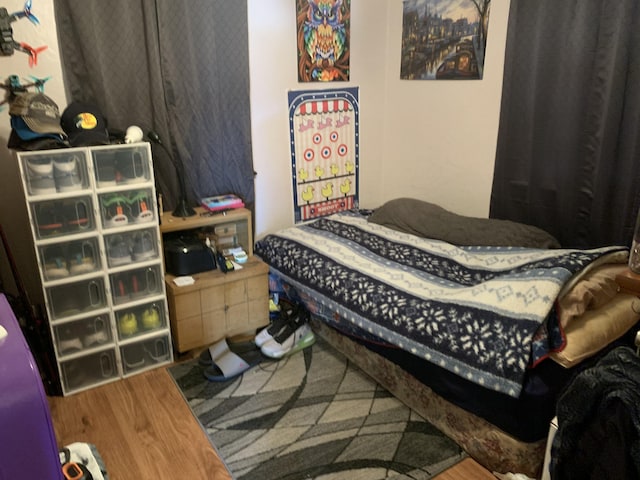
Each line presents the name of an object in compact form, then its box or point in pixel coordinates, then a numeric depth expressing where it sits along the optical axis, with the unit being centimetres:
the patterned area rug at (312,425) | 187
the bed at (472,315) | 168
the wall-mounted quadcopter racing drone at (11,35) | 212
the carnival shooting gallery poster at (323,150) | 317
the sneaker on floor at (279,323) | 261
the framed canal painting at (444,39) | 281
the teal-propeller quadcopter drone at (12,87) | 217
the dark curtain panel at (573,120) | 221
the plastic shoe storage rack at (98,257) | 205
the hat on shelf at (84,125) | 209
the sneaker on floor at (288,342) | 254
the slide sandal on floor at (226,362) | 238
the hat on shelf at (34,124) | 198
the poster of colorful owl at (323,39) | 299
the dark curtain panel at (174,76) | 231
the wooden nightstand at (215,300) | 249
